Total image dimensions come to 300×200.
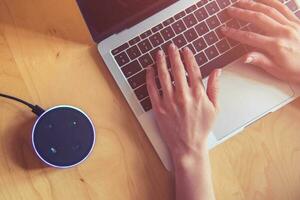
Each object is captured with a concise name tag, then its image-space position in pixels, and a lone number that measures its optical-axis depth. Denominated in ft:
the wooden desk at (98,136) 2.15
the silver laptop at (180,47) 2.21
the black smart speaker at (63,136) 2.08
